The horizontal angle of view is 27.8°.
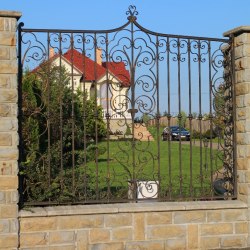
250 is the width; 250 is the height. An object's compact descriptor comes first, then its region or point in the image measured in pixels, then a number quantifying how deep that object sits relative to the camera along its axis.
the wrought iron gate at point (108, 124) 6.14
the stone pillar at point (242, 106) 6.53
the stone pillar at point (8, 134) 5.68
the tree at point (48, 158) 6.10
